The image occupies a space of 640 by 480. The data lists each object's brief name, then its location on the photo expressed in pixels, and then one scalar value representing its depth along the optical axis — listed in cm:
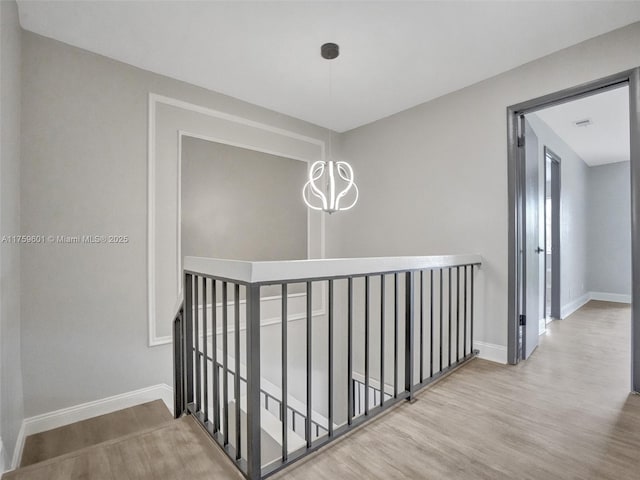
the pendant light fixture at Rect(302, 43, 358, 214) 236
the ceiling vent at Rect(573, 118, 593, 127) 365
